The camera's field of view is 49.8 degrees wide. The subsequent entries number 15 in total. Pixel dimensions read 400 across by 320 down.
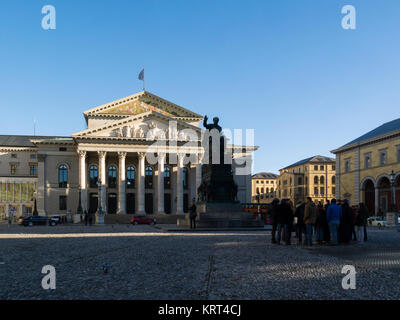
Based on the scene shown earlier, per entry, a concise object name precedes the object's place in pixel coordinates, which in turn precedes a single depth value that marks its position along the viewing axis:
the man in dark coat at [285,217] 16.58
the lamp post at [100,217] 49.28
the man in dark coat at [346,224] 17.23
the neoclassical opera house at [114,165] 59.62
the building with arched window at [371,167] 54.27
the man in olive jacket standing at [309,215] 15.95
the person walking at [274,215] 16.80
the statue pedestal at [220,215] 27.09
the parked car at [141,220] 52.12
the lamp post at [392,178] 38.81
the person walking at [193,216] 27.08
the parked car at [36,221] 49.44
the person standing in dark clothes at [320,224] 17.36
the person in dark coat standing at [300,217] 17.02
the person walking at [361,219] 17.94
